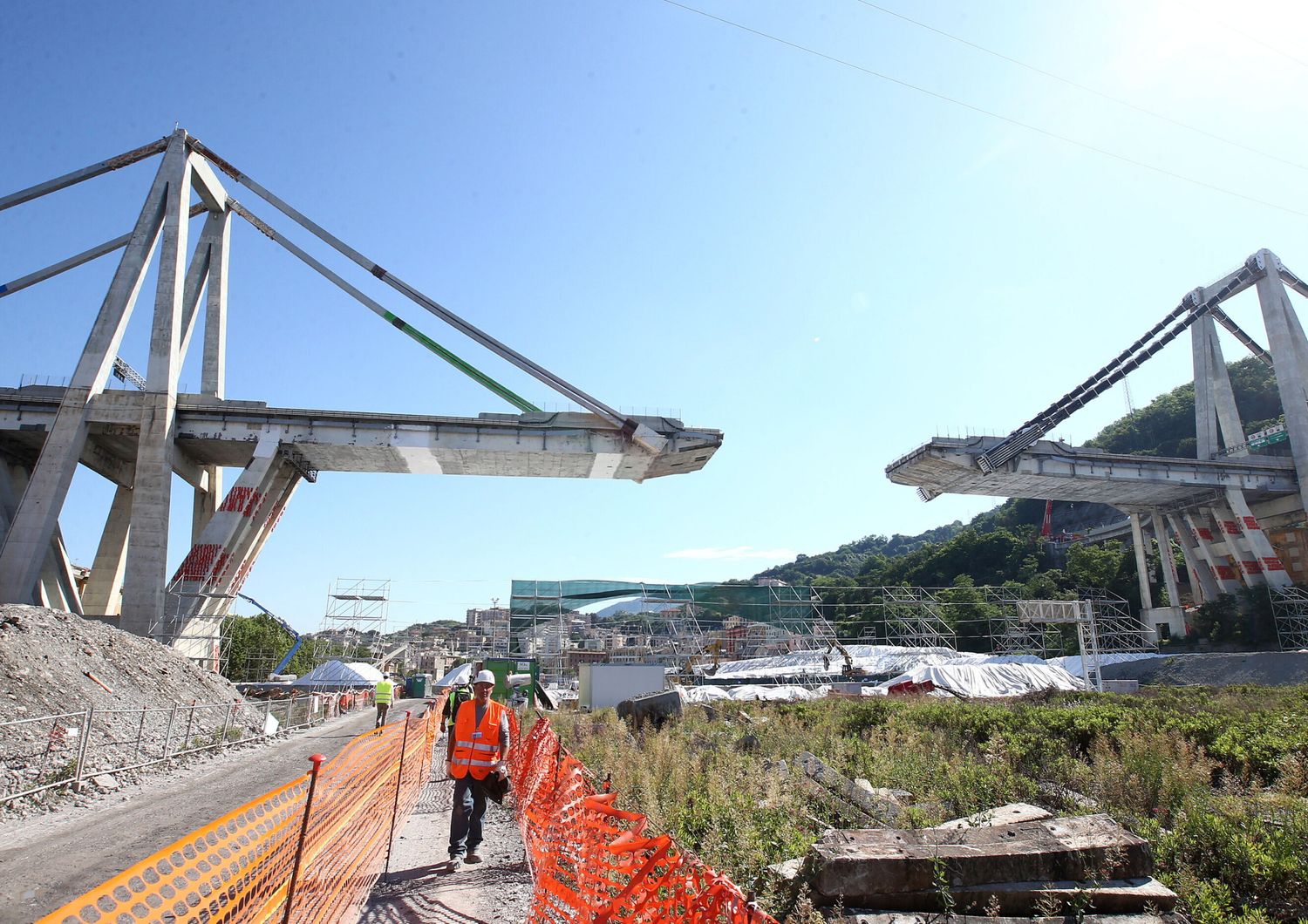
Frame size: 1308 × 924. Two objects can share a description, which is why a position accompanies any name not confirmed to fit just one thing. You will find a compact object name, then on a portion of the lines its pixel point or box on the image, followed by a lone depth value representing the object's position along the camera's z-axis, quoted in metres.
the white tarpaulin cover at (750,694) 22.47
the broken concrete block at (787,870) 4.54
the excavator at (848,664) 34.28
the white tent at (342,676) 30.55
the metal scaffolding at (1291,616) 37.00
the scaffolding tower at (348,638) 42.66
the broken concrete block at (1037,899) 3.88
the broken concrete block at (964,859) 3.95
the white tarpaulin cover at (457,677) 32.36
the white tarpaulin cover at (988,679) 25.00
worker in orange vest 6.21
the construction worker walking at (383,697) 19.11
